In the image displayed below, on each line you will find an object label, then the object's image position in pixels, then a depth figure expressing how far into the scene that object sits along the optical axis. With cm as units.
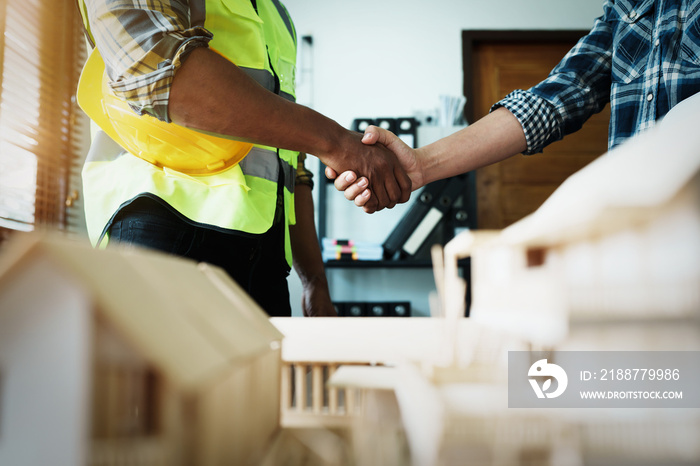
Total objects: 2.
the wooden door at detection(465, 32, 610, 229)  276
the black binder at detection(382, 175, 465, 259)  245
